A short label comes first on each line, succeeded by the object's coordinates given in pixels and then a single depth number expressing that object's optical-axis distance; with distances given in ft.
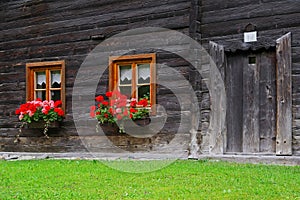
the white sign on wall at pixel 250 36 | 29.86
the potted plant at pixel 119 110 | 32.50
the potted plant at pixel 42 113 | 35.76
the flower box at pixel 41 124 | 35.96
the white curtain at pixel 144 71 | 33.45
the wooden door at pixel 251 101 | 29.58
